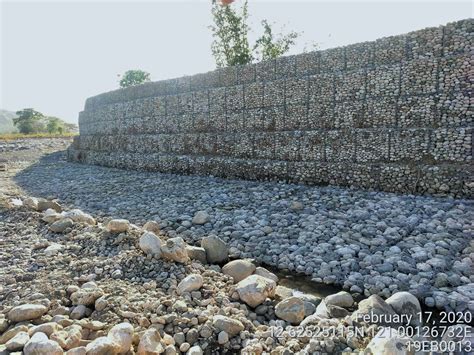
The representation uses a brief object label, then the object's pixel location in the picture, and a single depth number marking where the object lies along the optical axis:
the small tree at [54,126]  53.34
